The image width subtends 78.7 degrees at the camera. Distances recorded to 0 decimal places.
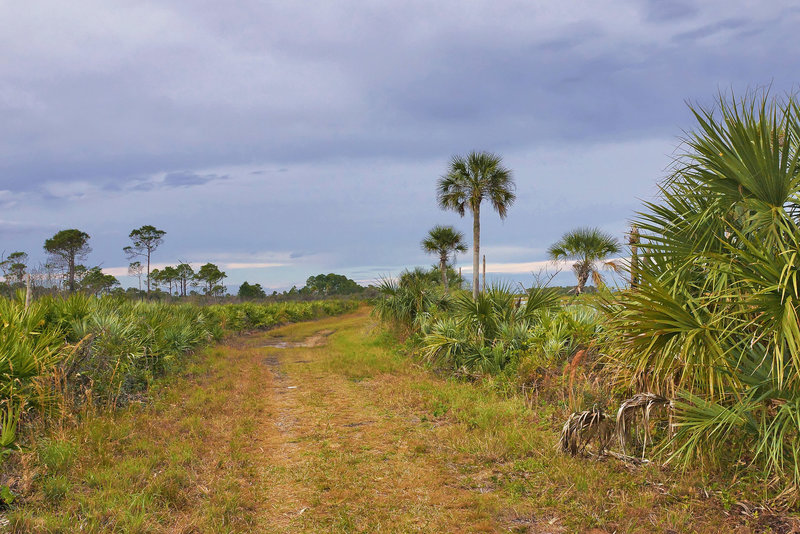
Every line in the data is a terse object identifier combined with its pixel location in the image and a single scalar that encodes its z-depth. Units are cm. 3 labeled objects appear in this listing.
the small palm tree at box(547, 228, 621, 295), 3102
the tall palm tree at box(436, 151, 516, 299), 2644
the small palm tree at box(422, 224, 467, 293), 4022
